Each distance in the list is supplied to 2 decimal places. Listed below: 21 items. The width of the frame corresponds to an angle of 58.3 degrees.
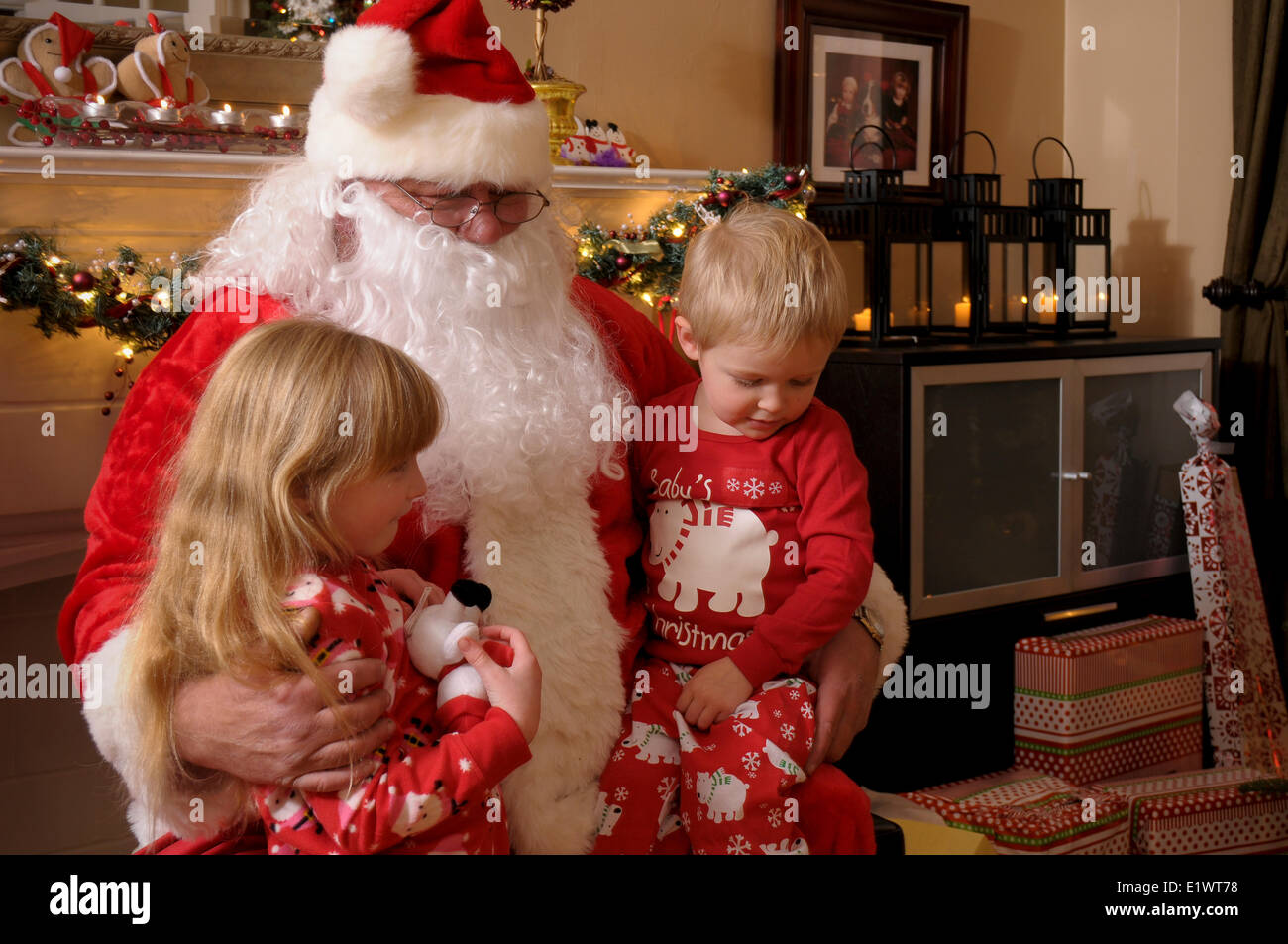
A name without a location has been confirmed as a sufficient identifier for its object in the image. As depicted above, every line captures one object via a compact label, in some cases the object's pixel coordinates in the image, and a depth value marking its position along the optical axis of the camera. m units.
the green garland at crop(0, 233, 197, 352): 2.24
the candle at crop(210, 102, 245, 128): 2.44
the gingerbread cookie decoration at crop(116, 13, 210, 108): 2.37
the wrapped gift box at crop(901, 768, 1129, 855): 2.63
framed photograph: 3.53
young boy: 1.62
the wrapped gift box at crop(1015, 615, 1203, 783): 3.05
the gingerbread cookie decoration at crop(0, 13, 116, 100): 2.32
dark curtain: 3.56
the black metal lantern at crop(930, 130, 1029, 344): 3.45
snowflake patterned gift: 3.27
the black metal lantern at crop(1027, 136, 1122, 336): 3.59
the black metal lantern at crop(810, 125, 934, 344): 3.18
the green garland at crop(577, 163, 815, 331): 2.81
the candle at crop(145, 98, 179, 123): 2.36
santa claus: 1.59
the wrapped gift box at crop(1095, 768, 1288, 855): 2.84
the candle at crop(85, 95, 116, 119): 2.30
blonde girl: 1.23
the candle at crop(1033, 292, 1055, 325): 3.66
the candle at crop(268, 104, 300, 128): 2.53
